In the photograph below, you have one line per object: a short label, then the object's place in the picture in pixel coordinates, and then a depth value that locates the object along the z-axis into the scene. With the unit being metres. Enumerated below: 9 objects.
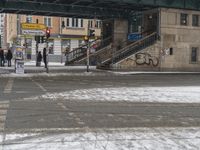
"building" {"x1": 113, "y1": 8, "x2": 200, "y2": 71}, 42.94
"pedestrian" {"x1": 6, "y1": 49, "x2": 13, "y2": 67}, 47.41
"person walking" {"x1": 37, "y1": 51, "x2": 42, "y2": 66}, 50.31
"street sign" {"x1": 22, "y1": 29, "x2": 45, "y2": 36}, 38.17
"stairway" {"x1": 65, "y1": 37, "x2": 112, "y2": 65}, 53.31
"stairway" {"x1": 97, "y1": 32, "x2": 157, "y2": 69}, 42.62
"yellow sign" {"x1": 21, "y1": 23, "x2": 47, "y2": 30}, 38.59
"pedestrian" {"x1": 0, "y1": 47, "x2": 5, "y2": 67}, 47.83
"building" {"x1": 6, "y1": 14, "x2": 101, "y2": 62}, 79.75
